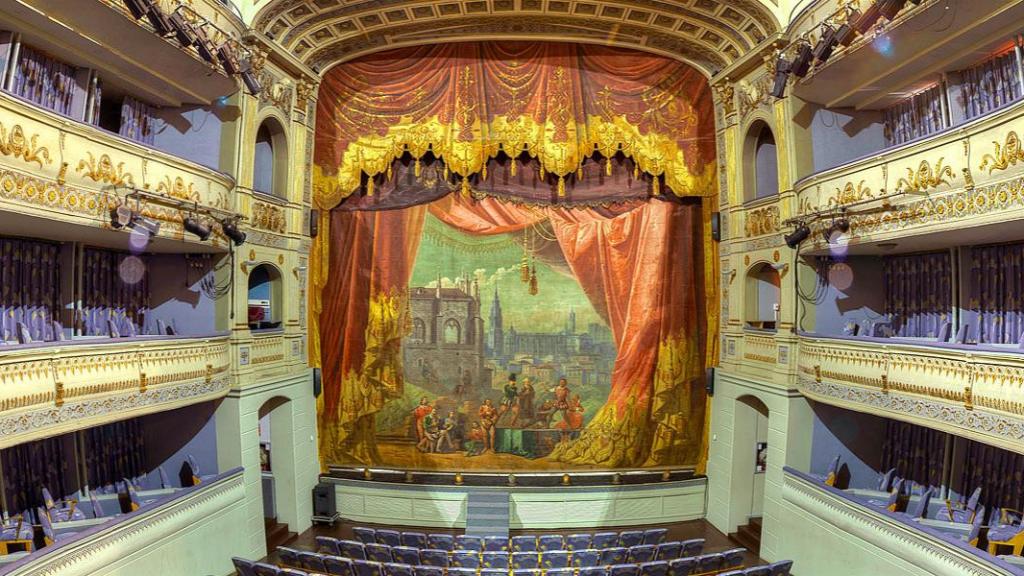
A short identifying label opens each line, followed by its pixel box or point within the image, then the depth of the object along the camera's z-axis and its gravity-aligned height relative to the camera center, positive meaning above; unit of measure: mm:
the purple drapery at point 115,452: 12125 -2970
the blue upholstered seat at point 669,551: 12008 -4809
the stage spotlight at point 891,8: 9375 +4639
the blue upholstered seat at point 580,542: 13148 -5079
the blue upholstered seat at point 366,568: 11097 -4733
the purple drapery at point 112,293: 11945 +323
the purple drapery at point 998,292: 10398 +288
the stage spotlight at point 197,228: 11453 +1525
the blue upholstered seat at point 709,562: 11203 -4682
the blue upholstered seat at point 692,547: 12062 -4741
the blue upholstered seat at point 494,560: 11719 -4837
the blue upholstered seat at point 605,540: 13250 -5049
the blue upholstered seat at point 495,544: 12570 -4861
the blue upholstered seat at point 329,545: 12716 -5005
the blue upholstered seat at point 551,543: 13079 -5057
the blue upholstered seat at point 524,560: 11695 -4822
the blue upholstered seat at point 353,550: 12245 -4883
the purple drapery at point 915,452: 11820 -2913
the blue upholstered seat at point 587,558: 11828 -4826
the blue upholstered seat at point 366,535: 13484 -5085
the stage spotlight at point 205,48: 11459 +4949
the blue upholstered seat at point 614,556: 11805 -4796
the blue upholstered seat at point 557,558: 11766 -4803
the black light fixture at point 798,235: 12273 +1465
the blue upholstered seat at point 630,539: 13383 -5056
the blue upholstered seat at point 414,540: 12938 -4976
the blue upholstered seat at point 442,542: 12617 -4842
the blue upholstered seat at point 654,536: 13238 -4979
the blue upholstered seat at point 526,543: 12954 -4984
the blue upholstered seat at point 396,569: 10956 -4697
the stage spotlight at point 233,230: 12448 +1601
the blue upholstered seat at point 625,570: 10773 -4617
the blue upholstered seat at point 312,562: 11618 -4864
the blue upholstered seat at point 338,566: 11312 -4799
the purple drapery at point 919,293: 11758 +299
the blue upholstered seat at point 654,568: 10867 -4638
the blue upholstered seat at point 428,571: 10818 -4665
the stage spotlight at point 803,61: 11634 +4766
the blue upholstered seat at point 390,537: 13289 -5008
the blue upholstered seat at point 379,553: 12133 -4868
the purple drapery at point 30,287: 10328 +386
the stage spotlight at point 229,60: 11977 +4917
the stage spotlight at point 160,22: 10109 +4840
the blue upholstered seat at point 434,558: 11859 -4849
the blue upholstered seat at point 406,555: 11969 -4848
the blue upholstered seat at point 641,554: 11906 -4795
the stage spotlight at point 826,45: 10938 +4747
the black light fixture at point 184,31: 10625 +4920
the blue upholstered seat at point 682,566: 11055 -4670
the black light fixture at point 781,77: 12156 +4652
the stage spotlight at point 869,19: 9706 +4710
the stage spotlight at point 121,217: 10086 +1520
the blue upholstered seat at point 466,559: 11922 -4914
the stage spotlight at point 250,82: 12546 +4694
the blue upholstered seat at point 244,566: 10922 -4638
